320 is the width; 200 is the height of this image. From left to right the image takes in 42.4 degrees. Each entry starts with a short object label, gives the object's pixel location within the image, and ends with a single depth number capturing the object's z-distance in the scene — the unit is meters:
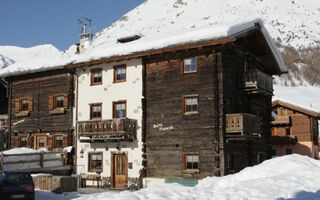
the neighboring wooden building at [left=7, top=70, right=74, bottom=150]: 28.86
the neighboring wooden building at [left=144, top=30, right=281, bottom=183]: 22.38
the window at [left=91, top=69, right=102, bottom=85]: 27.41
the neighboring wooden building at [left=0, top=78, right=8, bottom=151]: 32.84
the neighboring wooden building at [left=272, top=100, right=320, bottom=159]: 39.59
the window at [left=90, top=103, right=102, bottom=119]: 27.11
